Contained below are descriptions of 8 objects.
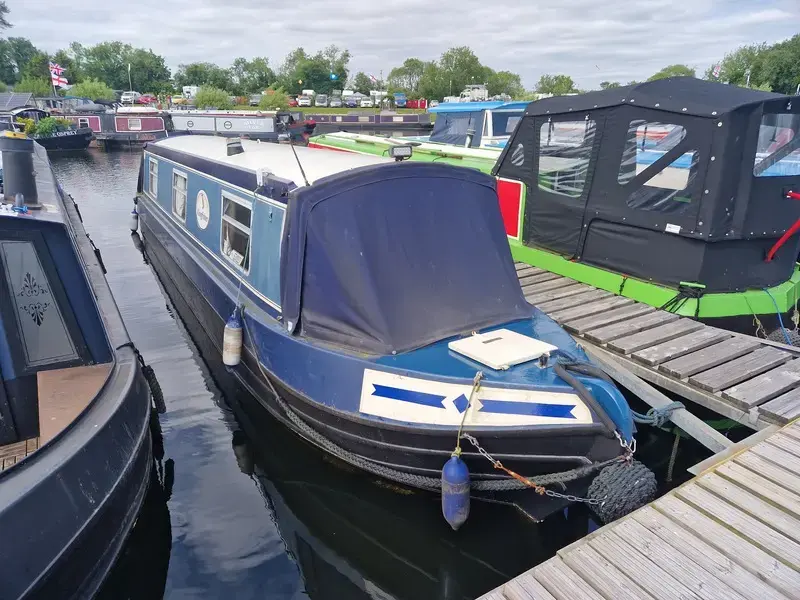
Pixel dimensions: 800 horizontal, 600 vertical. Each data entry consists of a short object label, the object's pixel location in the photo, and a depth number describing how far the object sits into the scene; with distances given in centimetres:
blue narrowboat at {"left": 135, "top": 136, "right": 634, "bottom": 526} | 366
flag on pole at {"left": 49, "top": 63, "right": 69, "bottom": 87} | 3481
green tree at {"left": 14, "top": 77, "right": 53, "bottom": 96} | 5516
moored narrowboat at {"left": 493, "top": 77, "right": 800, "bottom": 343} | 545
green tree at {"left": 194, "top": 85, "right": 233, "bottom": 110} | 5044
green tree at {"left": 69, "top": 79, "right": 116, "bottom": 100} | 5422
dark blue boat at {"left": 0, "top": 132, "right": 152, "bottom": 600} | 295
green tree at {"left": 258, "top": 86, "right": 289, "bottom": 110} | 5306
